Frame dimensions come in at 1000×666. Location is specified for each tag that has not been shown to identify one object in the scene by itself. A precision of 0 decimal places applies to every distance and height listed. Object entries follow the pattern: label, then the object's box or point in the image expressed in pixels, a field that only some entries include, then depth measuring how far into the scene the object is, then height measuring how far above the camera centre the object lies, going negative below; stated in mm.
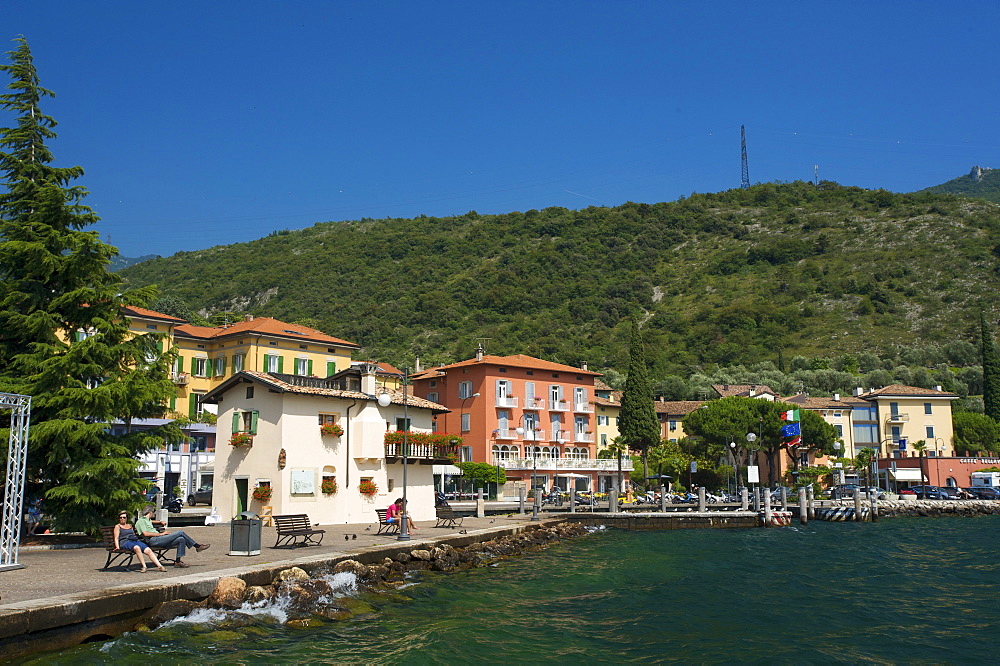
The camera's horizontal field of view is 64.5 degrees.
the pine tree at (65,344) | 21984 +3389
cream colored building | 31375 +315
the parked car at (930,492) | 69438 -3723
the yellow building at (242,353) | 56594 +7727
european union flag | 57219 +1576
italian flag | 64375 +2964
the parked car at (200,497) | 45062 -2190
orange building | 68875 +3570
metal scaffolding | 16145 -702
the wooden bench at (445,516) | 33188 -2498
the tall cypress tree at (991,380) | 90125 +7826
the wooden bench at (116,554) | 17373 -2146
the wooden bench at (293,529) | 22828 -2060
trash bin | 20500 -2004
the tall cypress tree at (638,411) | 67250 +3632
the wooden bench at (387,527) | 28609 -2546
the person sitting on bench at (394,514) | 28672 -2107
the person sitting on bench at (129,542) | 17172 -1774
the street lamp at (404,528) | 25891 -2320
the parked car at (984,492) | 69625 -3766
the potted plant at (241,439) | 31938 +763
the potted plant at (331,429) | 32312 +1137
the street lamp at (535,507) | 42528 -2803
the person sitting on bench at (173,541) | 18203 -1864
